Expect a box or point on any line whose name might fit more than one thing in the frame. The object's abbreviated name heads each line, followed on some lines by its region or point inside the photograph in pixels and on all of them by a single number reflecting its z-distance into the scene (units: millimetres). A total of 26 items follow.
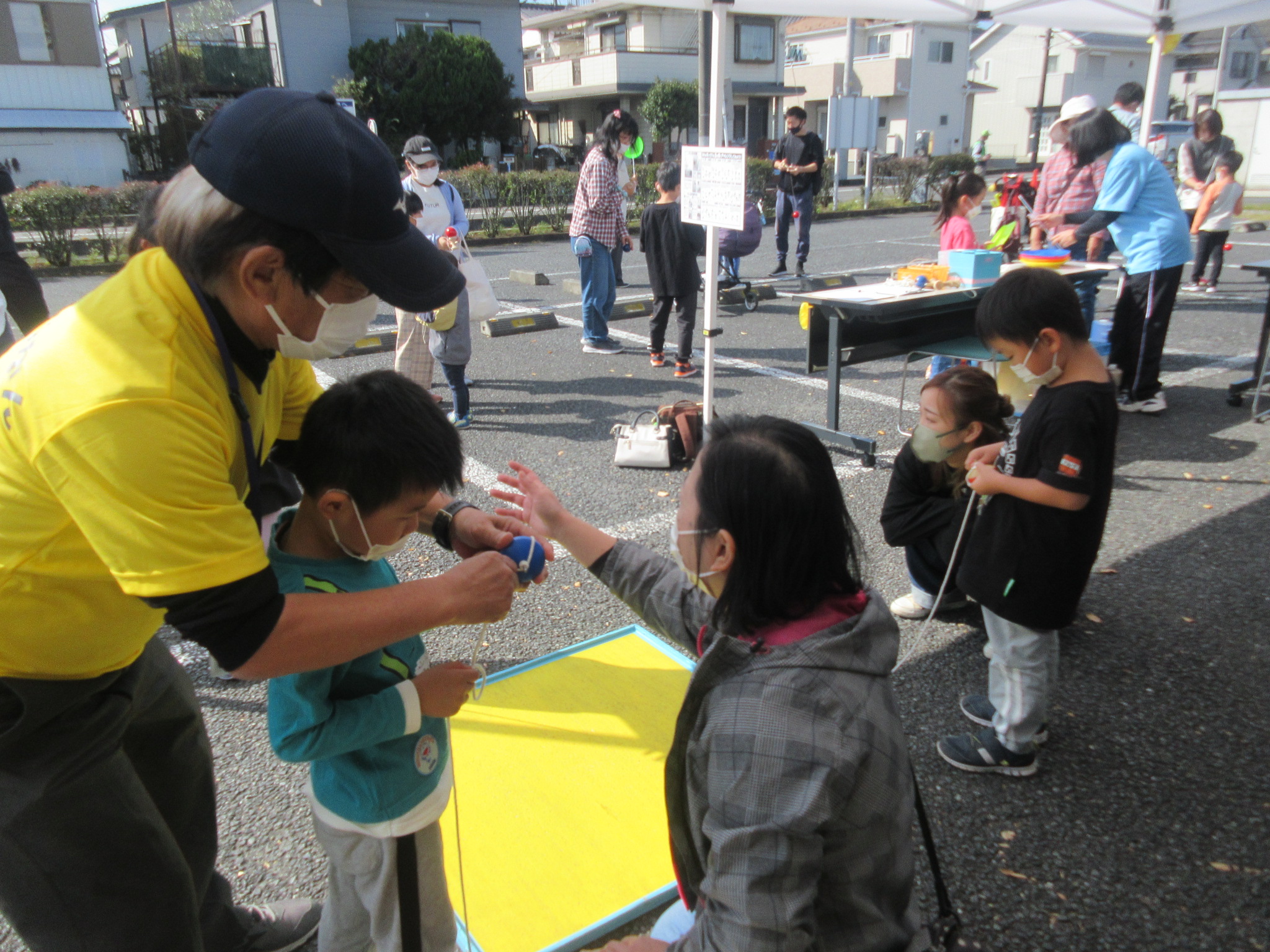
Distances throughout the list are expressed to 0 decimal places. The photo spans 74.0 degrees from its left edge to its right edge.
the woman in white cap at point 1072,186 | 6703
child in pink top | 6594
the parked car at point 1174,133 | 25156
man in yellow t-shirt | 1110
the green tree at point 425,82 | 30250
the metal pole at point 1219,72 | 23203
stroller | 9734
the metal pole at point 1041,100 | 34281
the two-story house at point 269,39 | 28781
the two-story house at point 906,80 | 41875
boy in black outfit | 7250
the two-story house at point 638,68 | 37438
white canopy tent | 5125
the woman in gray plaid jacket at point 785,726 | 1146
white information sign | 4758
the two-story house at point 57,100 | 24797
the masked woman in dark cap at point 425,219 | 5930
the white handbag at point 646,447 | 5160
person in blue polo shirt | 5844
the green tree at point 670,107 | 35000
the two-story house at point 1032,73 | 45000
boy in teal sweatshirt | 1467
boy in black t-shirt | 2369
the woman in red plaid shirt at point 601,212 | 7680
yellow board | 2199
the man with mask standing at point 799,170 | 11328
